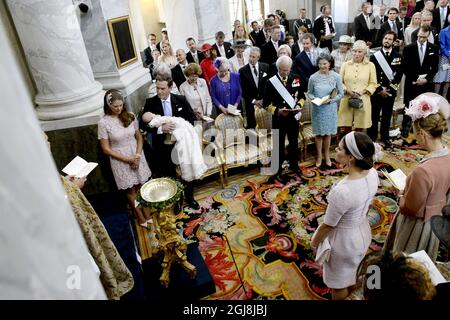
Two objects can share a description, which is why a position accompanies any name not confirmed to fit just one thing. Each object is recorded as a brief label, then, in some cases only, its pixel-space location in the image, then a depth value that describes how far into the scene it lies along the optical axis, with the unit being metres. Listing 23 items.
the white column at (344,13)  12.12
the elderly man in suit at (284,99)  4.96
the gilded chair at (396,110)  6.46
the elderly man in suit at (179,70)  6.37
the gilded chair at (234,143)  5.32
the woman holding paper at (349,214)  2.53
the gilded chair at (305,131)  5.74
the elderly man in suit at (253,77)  5.80
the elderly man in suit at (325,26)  10.04
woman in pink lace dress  3.94
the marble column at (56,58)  3.95
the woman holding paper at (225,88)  5.52
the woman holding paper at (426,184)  2.56
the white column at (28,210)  0.54
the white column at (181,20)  8.77
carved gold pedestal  2.99
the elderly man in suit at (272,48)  8.01
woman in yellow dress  5.39
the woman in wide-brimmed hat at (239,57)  6.87
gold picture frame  5.05
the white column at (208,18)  8.44
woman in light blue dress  5.04
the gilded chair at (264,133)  5.46
